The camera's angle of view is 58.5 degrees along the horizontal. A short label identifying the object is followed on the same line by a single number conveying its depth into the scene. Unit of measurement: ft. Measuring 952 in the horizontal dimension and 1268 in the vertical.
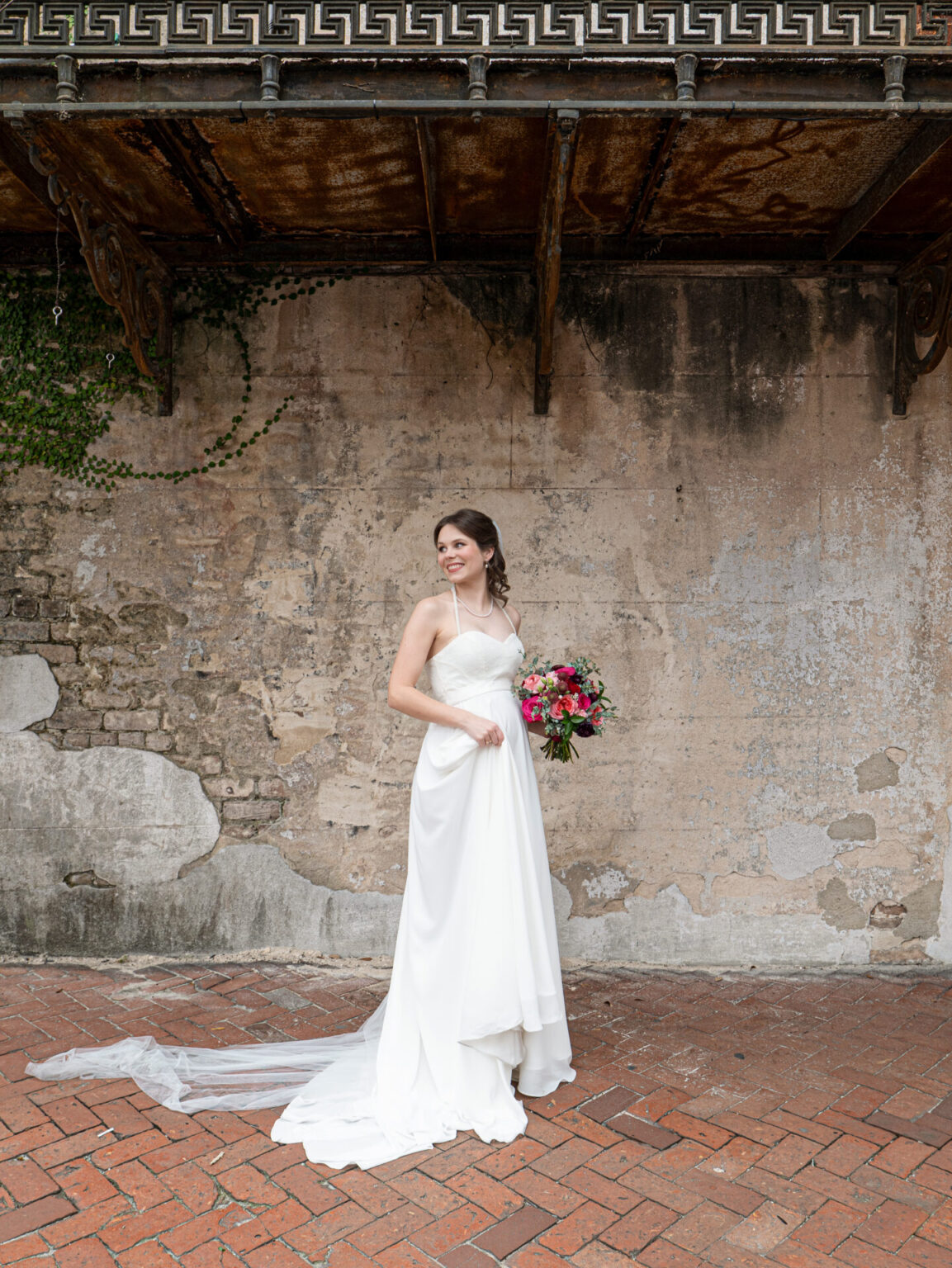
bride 10.68
